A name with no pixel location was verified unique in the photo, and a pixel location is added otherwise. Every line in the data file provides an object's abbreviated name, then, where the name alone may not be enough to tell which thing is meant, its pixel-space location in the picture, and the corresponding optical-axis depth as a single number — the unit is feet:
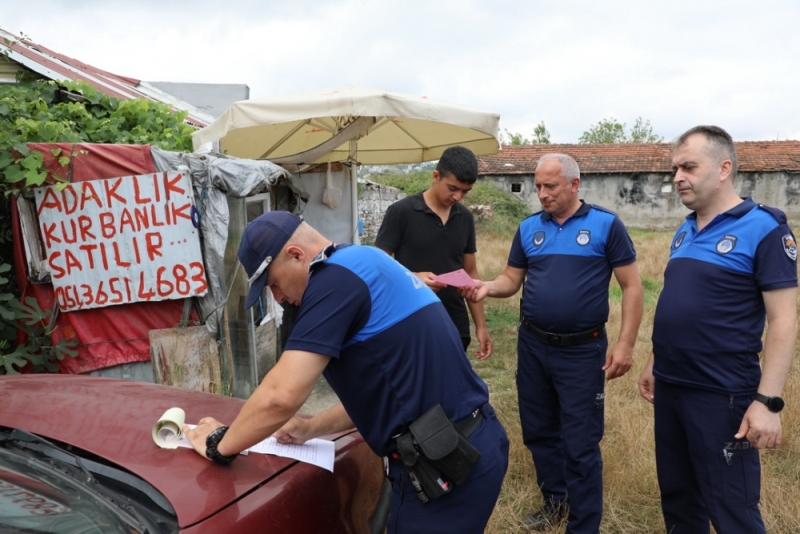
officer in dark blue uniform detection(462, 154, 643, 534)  9.46
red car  4.82
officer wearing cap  5.24
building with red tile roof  83.66
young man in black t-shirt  12.25
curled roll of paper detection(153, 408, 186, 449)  5.94
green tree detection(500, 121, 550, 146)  154.92
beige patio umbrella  15.21
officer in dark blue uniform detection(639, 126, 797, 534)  7.13
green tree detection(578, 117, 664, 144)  168.25
